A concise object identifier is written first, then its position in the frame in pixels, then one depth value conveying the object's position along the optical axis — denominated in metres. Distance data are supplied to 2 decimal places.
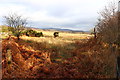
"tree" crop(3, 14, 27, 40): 15.64
